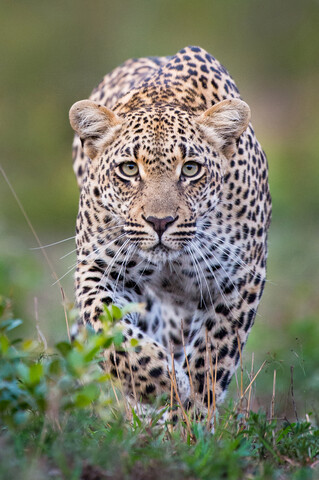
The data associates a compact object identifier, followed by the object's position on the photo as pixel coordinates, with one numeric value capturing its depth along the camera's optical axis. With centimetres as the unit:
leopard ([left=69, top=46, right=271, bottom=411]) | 1225
